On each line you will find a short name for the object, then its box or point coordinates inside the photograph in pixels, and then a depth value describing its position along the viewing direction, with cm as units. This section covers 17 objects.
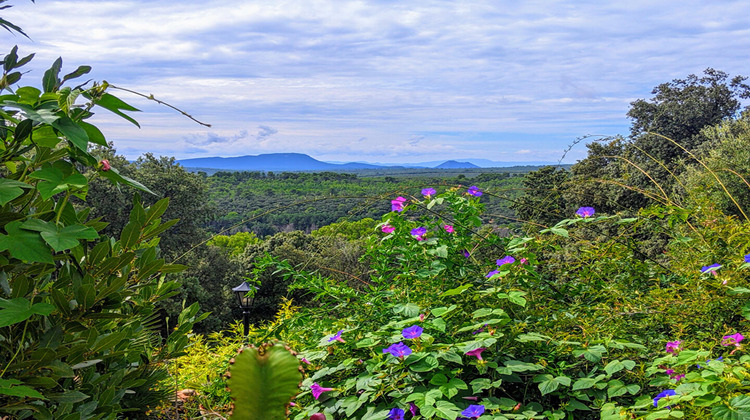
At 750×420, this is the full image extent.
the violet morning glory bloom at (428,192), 210
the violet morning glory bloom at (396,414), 133
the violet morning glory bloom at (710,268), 157
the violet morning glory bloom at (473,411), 126
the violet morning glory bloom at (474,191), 209
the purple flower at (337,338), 161
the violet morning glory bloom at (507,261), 165
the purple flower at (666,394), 125
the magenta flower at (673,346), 148
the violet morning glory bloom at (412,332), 141
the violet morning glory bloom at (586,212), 197
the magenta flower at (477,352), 137
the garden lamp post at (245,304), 635
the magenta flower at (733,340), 145
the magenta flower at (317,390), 148
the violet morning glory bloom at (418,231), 188
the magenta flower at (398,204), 197
